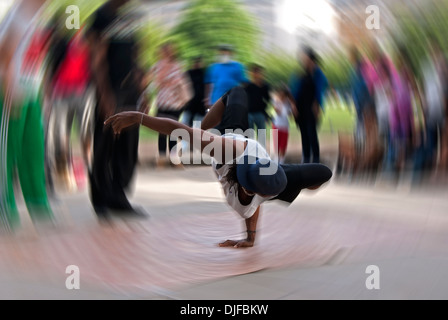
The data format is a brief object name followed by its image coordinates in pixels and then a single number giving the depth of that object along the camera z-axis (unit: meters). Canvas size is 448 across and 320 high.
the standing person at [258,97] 4.17
